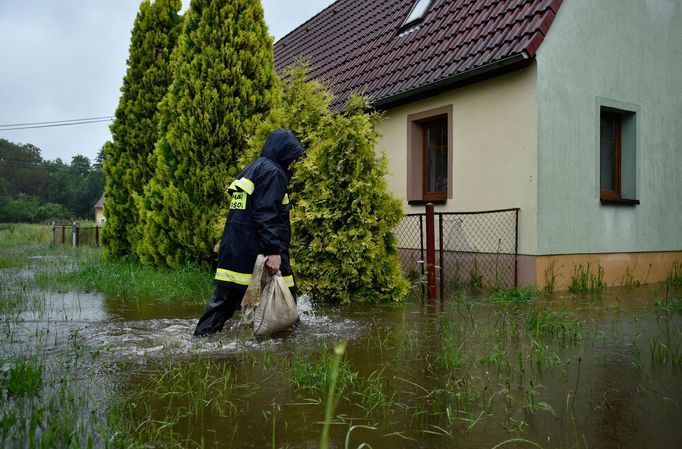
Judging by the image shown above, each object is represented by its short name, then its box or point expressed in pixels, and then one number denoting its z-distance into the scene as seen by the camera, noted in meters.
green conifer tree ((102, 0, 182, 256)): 11.47
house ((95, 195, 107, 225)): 69.40
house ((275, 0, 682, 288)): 8.02
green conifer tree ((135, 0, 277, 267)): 8.55
